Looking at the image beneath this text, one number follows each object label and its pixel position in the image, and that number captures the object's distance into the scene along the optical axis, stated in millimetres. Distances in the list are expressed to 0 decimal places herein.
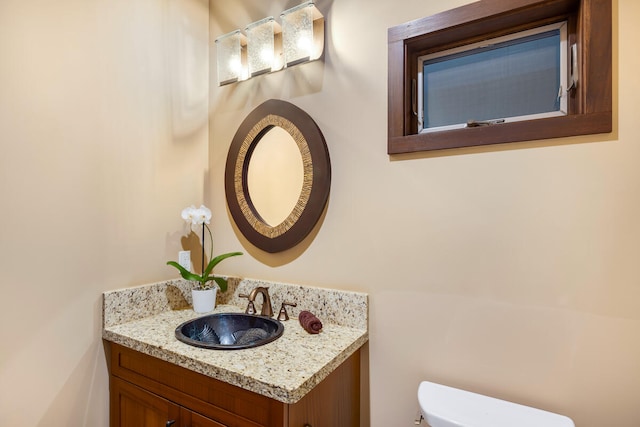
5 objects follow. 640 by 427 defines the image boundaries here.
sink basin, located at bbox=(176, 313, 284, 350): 1379
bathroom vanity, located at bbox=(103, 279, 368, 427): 952
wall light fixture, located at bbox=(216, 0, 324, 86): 1422
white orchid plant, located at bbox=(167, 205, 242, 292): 1533
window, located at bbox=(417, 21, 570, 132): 1121
